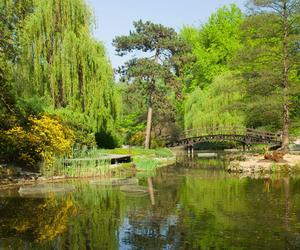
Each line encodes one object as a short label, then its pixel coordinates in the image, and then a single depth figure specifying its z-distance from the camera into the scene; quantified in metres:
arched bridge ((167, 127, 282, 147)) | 39.09
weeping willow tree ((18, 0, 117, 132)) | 25.31
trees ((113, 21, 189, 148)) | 36.12
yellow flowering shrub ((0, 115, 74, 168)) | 19.24
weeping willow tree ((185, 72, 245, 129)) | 41.78
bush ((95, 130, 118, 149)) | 30.01
